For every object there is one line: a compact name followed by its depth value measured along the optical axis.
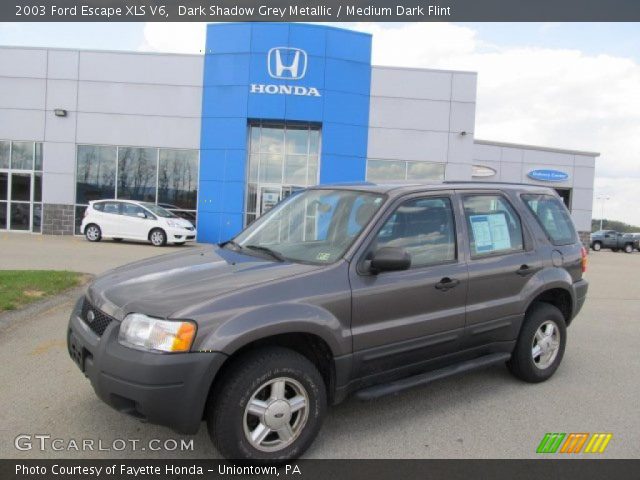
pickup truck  35.59
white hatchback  18.27
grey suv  2.99
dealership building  21.48
